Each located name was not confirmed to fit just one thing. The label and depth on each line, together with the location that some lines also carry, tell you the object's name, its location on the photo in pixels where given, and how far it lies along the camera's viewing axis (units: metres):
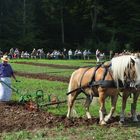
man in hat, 17.92
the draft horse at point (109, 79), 12.99
